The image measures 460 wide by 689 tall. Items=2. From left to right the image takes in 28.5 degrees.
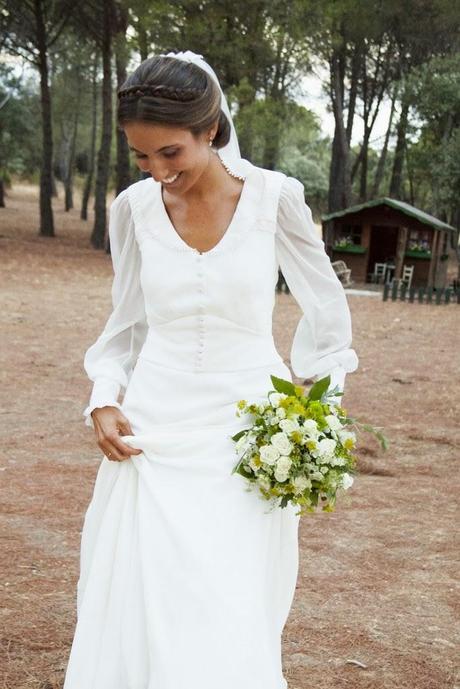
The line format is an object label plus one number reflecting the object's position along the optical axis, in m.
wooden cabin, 28.97
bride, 2.52
